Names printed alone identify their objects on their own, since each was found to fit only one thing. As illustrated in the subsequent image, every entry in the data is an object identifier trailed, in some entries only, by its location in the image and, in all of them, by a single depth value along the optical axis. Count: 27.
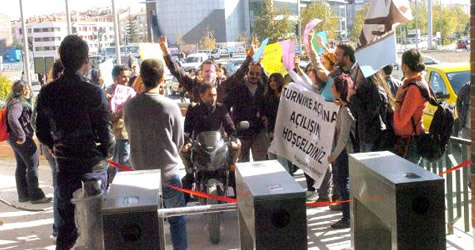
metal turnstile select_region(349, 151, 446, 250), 2.94
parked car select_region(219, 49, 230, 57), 69.98
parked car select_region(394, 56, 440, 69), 26.07
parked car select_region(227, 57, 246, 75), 36.09
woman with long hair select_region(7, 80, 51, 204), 8.14
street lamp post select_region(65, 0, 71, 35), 26.16
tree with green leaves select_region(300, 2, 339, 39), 52.50
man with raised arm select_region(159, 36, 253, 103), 7.49
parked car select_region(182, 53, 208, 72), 47.22
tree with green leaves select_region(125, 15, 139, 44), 98.77
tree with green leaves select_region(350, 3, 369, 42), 64.45
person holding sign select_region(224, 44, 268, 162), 7.97
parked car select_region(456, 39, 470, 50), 62.85
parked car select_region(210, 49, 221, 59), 64.04
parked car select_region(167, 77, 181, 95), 34.68
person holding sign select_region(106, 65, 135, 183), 8.05
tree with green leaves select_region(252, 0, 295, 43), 49.47
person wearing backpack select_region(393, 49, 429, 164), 5.69
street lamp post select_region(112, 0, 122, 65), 23.42
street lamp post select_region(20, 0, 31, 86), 20.08
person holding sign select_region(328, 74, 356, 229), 6.39
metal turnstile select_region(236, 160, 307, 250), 2.97
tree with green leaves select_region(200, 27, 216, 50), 72.88
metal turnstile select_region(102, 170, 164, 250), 2.90
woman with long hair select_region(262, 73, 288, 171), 8.01
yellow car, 11.44
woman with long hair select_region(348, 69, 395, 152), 6.09
